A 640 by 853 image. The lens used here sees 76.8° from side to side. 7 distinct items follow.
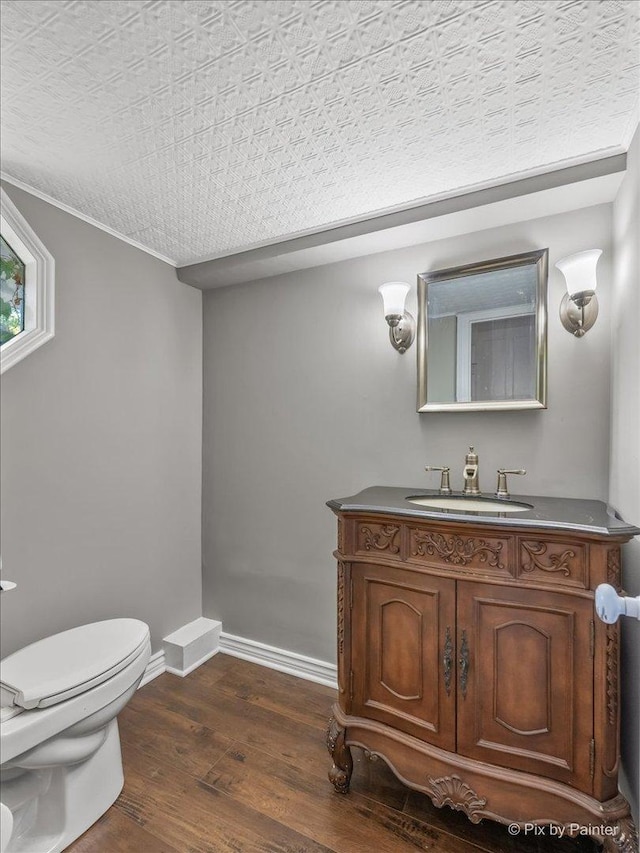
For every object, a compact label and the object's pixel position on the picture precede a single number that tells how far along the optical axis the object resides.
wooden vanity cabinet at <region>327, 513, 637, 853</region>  1.02
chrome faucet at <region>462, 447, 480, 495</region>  1.54
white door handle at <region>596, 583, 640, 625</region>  0.71
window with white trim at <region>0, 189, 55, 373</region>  1.33
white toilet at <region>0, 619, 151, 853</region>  1.06
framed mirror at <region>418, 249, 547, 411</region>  1.53
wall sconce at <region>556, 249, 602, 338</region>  1.36
